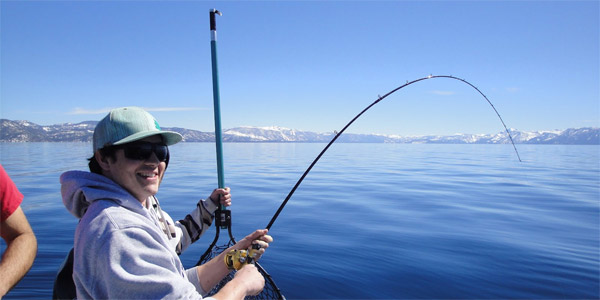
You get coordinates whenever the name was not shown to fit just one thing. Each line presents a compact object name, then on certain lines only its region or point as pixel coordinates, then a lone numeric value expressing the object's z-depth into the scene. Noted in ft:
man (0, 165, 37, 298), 7.27
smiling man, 4.87
